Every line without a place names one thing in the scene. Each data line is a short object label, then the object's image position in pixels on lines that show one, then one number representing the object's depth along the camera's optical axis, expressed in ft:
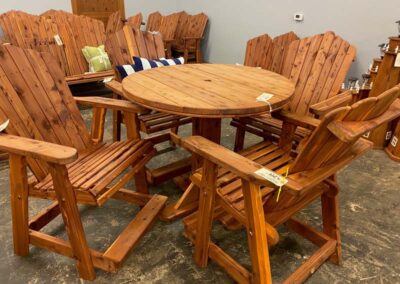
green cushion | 13.47
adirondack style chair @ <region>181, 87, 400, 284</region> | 3.41
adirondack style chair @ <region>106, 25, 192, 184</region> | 7.43
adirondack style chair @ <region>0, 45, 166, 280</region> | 4.46
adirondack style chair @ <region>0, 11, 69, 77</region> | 12.29
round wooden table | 4.94
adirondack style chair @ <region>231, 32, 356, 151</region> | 6.81
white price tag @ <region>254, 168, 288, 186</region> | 3.41
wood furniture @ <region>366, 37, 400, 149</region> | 8.36
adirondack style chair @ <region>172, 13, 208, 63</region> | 17.71
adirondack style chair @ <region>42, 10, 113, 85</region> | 13.15
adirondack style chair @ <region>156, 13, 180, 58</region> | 18.31
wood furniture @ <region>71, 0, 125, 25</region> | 17.37
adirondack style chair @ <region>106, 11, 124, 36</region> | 16.34
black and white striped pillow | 7.83
